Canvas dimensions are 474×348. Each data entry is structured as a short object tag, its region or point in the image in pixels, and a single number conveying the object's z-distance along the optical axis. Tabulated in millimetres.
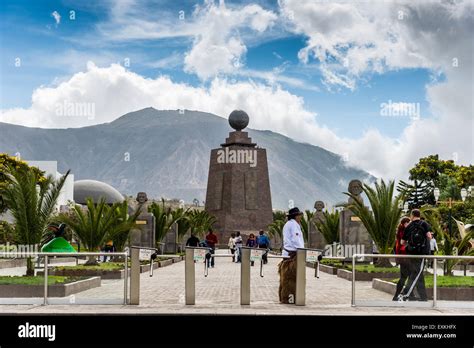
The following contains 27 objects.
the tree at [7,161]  43028
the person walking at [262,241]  31344
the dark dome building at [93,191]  112125
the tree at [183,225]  44938
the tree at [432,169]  71625
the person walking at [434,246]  21938
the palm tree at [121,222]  26641
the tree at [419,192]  71000
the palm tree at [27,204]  20000
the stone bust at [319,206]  43788
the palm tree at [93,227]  25188
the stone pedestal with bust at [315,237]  38969
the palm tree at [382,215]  24188
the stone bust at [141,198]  38719
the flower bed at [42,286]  13961
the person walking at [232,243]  36231
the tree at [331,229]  31944
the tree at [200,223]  49906
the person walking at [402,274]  13664
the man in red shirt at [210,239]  30988
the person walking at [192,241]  26333
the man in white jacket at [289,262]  14359
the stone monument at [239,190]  71750
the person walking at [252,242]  33625
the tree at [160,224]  36812
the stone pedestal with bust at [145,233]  35438
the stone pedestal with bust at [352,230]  29578
